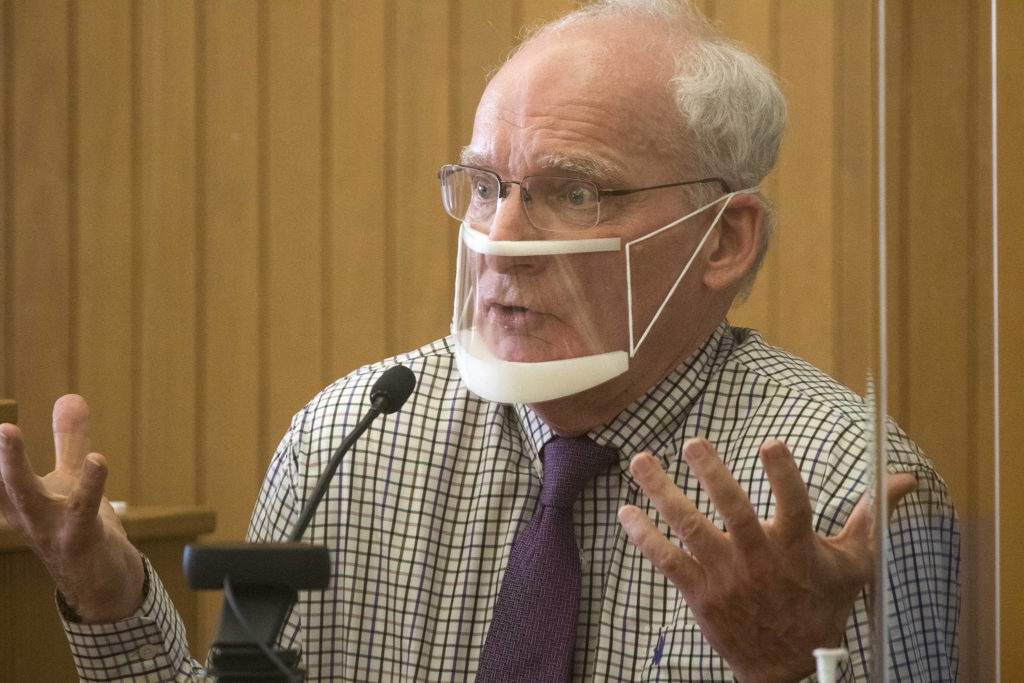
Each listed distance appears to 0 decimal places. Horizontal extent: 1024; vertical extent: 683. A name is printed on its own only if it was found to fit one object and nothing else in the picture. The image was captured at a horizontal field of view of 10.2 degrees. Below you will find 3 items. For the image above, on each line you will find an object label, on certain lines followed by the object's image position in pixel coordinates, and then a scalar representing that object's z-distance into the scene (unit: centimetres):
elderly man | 378
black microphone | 352
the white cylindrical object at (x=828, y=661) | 357
